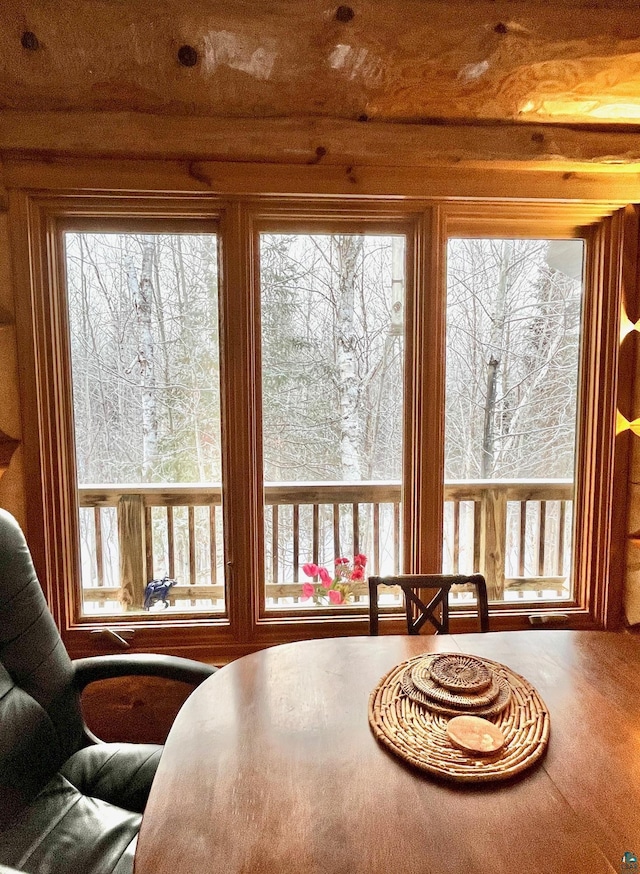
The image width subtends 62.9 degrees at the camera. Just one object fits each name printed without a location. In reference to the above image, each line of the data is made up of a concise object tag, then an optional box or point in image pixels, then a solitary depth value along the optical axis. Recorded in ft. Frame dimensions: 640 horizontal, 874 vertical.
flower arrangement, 7.11
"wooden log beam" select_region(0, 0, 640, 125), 5.11
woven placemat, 3.18
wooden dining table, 2.62
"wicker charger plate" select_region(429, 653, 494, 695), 3.95
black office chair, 3.67
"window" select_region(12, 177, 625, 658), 6.37
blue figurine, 6.93
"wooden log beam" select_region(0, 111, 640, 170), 5.60
